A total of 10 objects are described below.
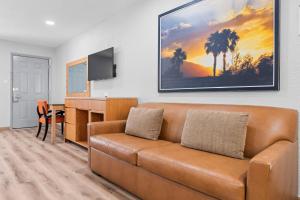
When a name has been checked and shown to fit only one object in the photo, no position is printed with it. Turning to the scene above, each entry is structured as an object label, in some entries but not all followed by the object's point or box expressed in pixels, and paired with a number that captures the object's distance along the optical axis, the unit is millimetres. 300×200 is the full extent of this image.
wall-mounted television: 3994
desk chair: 4592
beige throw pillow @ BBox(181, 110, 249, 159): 1713
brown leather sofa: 1245
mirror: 5035
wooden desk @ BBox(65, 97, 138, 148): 3188
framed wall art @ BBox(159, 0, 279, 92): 2006
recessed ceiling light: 4379
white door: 6047
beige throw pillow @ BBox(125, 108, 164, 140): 2450
